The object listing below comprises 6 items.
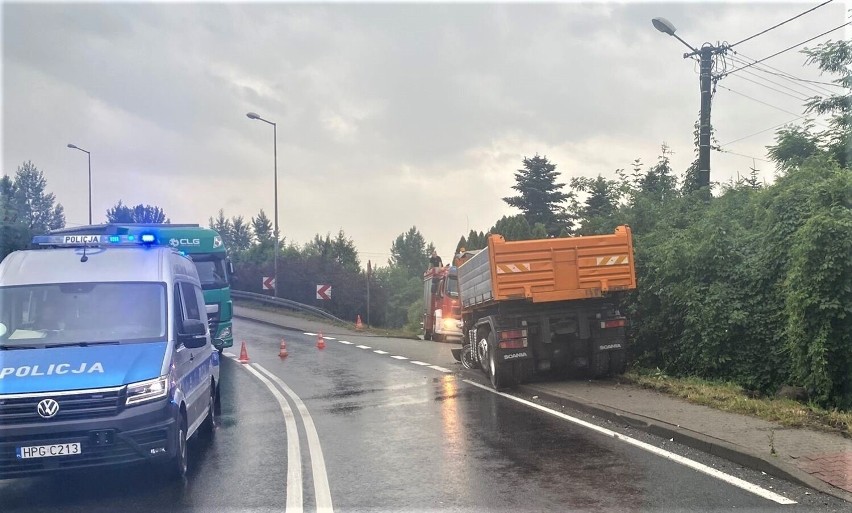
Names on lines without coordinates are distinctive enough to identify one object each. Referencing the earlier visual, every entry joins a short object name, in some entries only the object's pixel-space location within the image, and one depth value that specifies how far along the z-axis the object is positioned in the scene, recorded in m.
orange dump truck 12.33
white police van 6.08
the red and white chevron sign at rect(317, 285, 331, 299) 35.03
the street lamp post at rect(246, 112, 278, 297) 37.47
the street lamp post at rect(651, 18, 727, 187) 16.93
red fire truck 21.23
